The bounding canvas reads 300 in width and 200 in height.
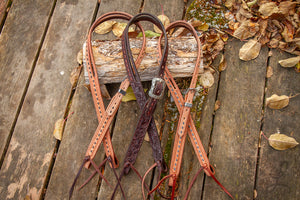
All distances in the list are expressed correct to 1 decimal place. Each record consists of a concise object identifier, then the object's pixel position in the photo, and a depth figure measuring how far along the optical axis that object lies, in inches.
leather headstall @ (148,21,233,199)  61.8
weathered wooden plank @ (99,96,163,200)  64.0
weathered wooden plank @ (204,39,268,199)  64.1
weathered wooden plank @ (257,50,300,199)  63.2
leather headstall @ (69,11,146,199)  63.6
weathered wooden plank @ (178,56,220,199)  64.1
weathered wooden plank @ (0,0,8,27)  83.0
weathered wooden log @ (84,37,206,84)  64.9
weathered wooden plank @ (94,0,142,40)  81.6
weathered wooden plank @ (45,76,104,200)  64.4
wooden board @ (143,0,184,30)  80.4
